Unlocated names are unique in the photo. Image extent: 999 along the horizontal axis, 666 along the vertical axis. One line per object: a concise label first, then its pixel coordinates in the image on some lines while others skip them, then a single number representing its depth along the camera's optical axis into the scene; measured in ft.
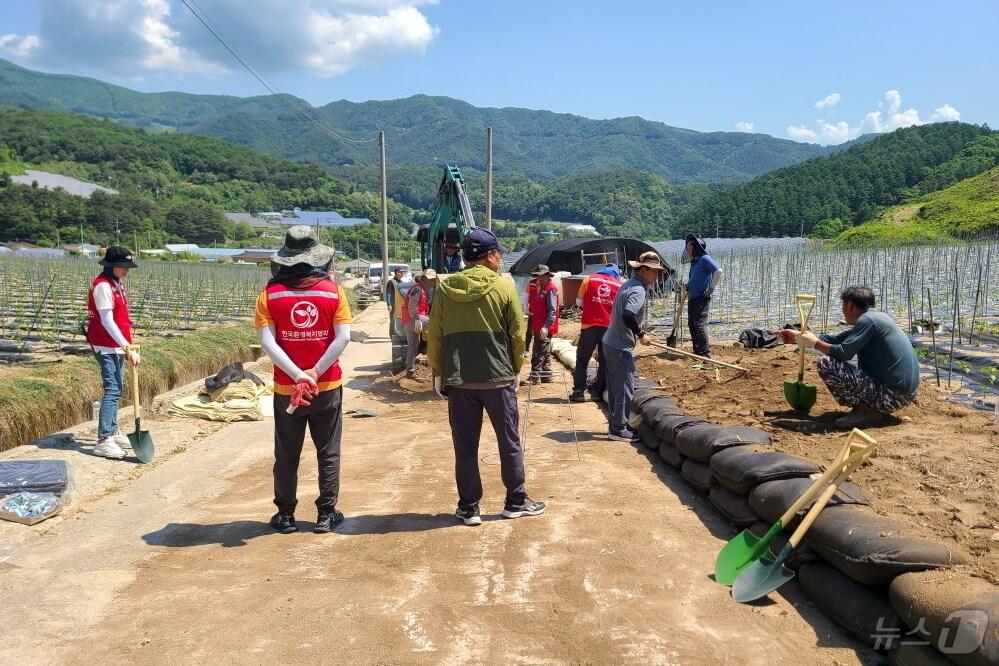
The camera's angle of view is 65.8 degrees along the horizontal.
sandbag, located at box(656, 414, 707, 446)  17.66
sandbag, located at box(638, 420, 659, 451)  19.39
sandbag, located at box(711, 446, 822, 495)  13.07
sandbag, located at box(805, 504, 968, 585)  9.72
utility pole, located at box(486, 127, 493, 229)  76.39
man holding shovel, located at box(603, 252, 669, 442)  20.45
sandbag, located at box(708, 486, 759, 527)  13.69
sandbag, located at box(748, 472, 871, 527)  11.65
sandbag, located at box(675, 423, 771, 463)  15.41
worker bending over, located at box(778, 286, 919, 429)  16.60
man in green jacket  14.11
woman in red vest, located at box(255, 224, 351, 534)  13.66
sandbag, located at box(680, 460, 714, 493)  15.66
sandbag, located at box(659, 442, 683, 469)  17.60
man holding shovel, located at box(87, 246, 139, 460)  19.81
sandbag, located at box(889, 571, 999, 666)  7.94
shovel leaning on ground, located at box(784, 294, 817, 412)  18.84
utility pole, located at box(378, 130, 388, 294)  77.75
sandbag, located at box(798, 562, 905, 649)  9.50
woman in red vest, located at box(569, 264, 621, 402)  25.48
